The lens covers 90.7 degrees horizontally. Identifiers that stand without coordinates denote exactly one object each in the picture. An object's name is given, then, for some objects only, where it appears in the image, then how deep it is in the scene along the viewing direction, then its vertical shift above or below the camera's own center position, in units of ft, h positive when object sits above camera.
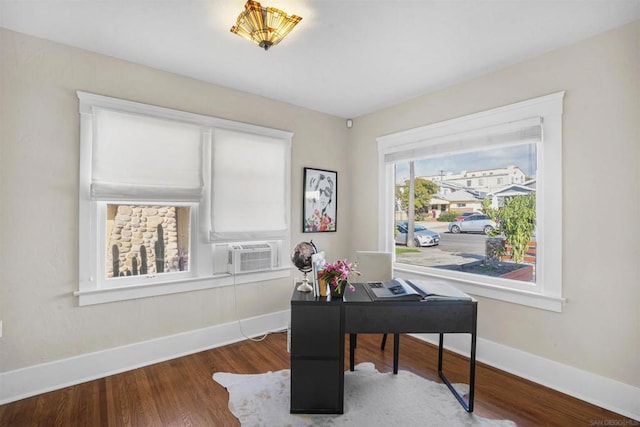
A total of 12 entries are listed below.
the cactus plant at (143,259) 9.39 -1.41
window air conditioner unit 10.66 -1.55
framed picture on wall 12.75 +0.53
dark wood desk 6.83 -2.51
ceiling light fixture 6.45 +4.07
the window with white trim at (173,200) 8.39 +0.38
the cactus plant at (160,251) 9.67 -1.20
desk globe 7.67 -1.09
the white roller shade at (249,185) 10.46 +0.98
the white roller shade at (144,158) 8.43 +1.54
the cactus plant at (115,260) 8.91 -1.37
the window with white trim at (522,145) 8.20 +1.88
